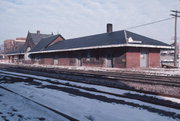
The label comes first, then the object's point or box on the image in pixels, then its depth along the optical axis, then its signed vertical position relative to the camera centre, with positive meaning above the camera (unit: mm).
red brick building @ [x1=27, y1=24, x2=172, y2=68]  23188 +1508
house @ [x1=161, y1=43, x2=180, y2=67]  64062 +1793
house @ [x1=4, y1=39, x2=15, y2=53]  99750 +8539
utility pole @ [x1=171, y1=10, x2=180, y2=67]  27694 +4674
